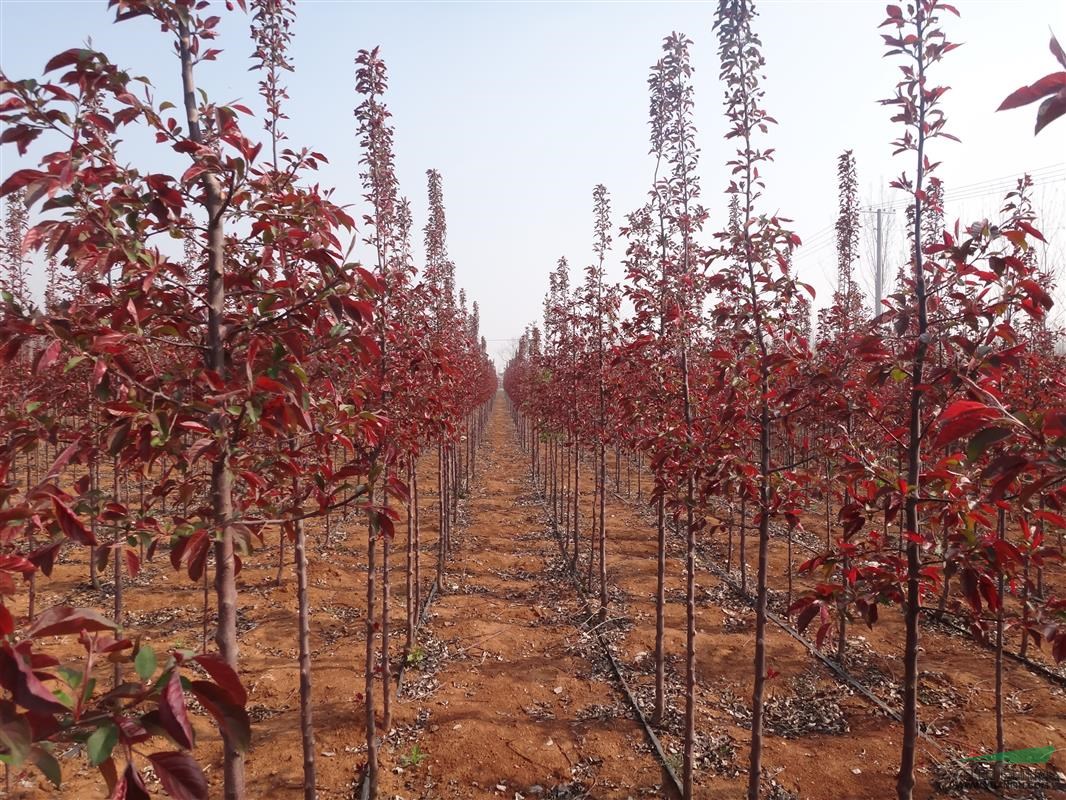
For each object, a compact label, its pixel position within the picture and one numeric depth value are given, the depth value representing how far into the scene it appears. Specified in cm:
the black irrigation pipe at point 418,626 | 653
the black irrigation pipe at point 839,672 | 742
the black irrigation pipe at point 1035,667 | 895
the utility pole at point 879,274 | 3434
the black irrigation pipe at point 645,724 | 673
